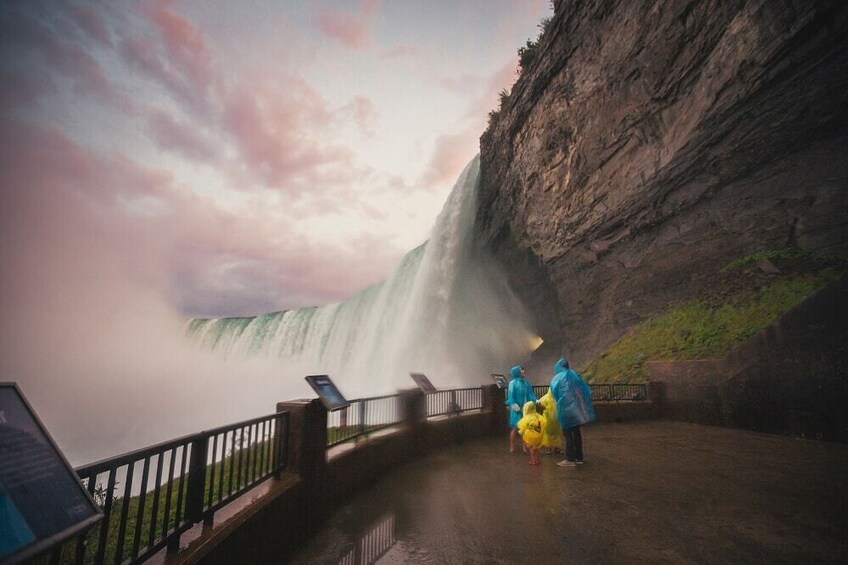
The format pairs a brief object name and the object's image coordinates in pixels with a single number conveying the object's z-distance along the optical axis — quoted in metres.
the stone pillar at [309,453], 4.42
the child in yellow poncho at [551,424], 7.36
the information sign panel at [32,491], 1.22
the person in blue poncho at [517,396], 8.28
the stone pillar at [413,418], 7.92
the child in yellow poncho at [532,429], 6.98
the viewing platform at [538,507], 3.52
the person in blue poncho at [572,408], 6.94
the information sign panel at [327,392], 4.94
